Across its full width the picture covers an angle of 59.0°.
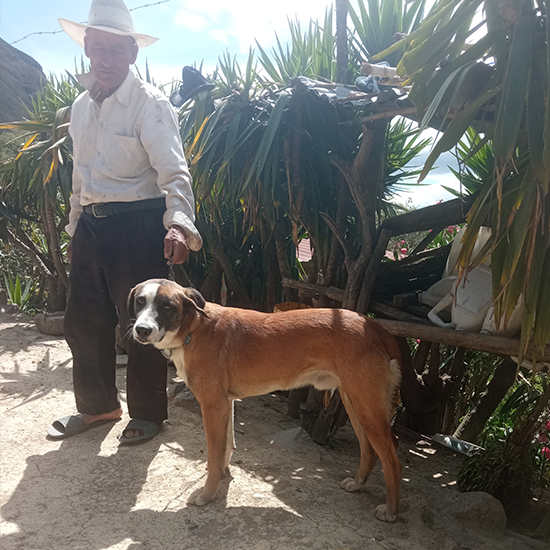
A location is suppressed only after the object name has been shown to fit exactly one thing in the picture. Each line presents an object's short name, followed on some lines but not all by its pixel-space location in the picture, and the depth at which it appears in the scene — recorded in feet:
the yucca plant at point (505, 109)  6.59
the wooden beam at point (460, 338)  8.66
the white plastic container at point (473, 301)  9.28
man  9.55
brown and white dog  8.18
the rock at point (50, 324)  19.63
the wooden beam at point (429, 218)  11.37
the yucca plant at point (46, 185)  18.33
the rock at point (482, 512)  8.49
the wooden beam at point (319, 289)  12.44
